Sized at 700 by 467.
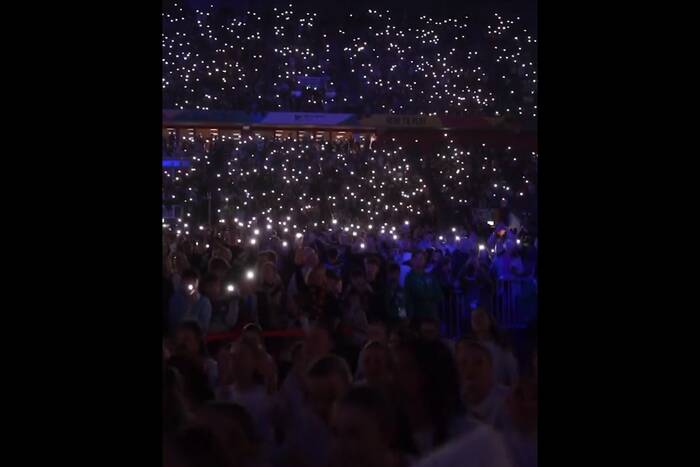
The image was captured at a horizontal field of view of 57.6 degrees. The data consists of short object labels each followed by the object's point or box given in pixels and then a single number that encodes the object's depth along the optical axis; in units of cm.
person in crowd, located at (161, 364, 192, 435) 283
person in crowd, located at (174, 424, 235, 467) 278
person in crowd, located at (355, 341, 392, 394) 305
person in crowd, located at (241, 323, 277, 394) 301
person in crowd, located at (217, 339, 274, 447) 290
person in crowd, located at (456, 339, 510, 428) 311
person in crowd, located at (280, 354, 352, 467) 289
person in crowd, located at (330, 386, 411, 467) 292
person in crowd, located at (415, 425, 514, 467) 293
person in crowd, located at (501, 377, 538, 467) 300
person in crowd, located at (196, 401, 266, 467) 287
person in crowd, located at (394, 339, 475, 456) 302
